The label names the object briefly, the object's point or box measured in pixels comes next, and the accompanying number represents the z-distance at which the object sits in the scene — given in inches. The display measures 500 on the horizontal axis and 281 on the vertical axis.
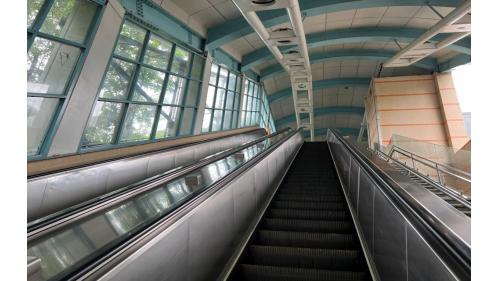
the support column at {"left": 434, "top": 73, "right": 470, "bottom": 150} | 556.7
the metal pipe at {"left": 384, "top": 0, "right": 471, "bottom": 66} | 286.8
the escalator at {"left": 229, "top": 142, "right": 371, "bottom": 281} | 100.7
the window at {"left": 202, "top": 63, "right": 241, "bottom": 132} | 469.4
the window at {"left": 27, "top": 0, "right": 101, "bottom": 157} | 190.4
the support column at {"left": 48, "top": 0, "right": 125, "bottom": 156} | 208.5
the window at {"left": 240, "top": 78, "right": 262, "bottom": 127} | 656.0
